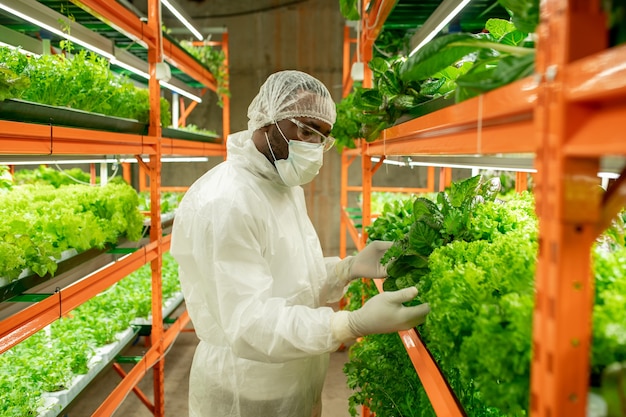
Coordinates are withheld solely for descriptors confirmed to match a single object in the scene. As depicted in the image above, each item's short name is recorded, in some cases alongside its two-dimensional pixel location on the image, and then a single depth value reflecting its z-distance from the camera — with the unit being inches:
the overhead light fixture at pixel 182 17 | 179.5
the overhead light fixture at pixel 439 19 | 88.0
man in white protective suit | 78.3
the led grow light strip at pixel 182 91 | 193.4
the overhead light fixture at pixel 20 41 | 122.0
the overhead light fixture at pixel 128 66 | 162.2
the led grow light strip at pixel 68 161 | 110.3
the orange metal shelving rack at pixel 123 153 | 87.7
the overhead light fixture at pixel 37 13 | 102.0
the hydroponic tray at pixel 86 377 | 108.1
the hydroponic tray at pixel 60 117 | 85.1
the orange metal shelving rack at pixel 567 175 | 27.1
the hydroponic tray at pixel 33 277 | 88.4
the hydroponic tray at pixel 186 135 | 180.2
